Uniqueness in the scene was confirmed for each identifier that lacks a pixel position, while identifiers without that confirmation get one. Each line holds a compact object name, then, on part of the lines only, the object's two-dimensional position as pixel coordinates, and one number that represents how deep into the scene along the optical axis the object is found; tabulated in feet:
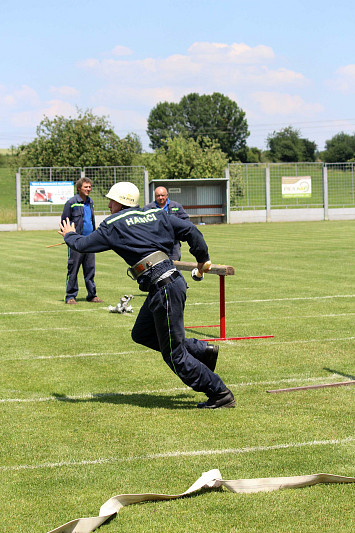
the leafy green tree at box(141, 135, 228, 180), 206.28
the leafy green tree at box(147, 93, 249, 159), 413.39
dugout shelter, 165.78
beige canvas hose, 13.60
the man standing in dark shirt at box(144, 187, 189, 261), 42.70
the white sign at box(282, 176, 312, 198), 181.16
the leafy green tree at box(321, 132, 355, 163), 354.13
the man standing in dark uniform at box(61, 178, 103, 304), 44.80
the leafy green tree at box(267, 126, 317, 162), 372.58
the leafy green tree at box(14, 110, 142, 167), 215.51
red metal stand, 30.37
